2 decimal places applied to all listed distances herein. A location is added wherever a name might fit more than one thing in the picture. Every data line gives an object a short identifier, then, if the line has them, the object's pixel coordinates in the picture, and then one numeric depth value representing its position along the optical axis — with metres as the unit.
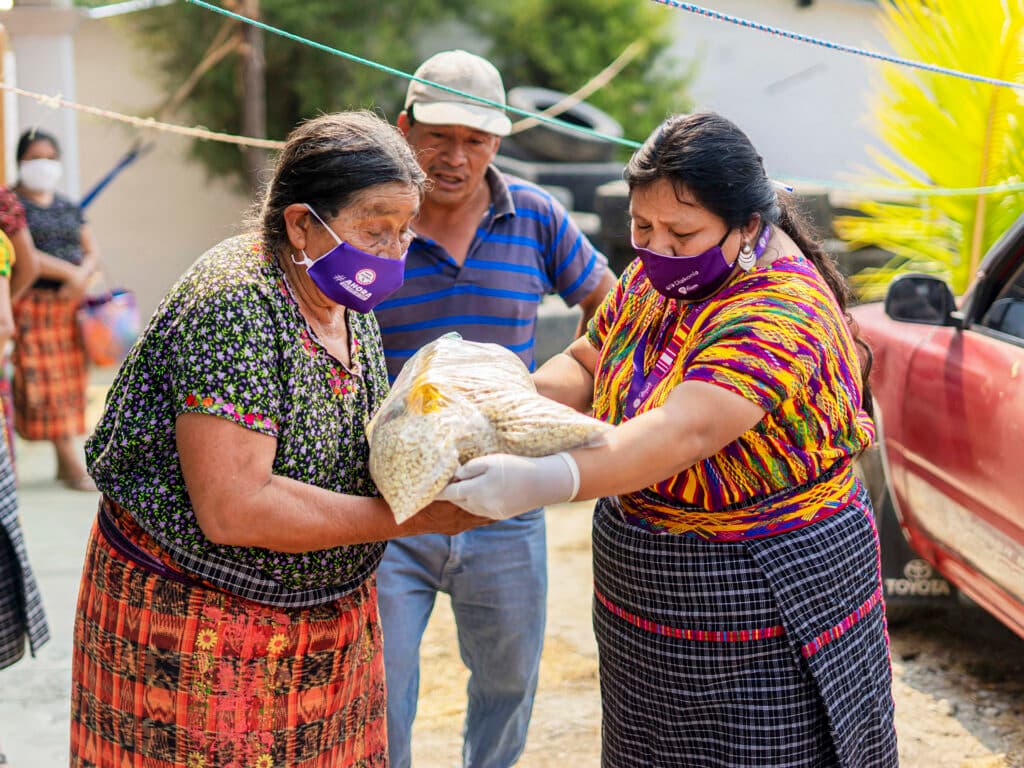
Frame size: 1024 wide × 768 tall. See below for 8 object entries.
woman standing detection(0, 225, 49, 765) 3.29
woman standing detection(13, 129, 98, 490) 6.22
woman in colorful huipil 1.94
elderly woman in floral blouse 1.87
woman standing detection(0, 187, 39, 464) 4.23
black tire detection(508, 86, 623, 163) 11.01
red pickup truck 3.19
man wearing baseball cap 2.86
